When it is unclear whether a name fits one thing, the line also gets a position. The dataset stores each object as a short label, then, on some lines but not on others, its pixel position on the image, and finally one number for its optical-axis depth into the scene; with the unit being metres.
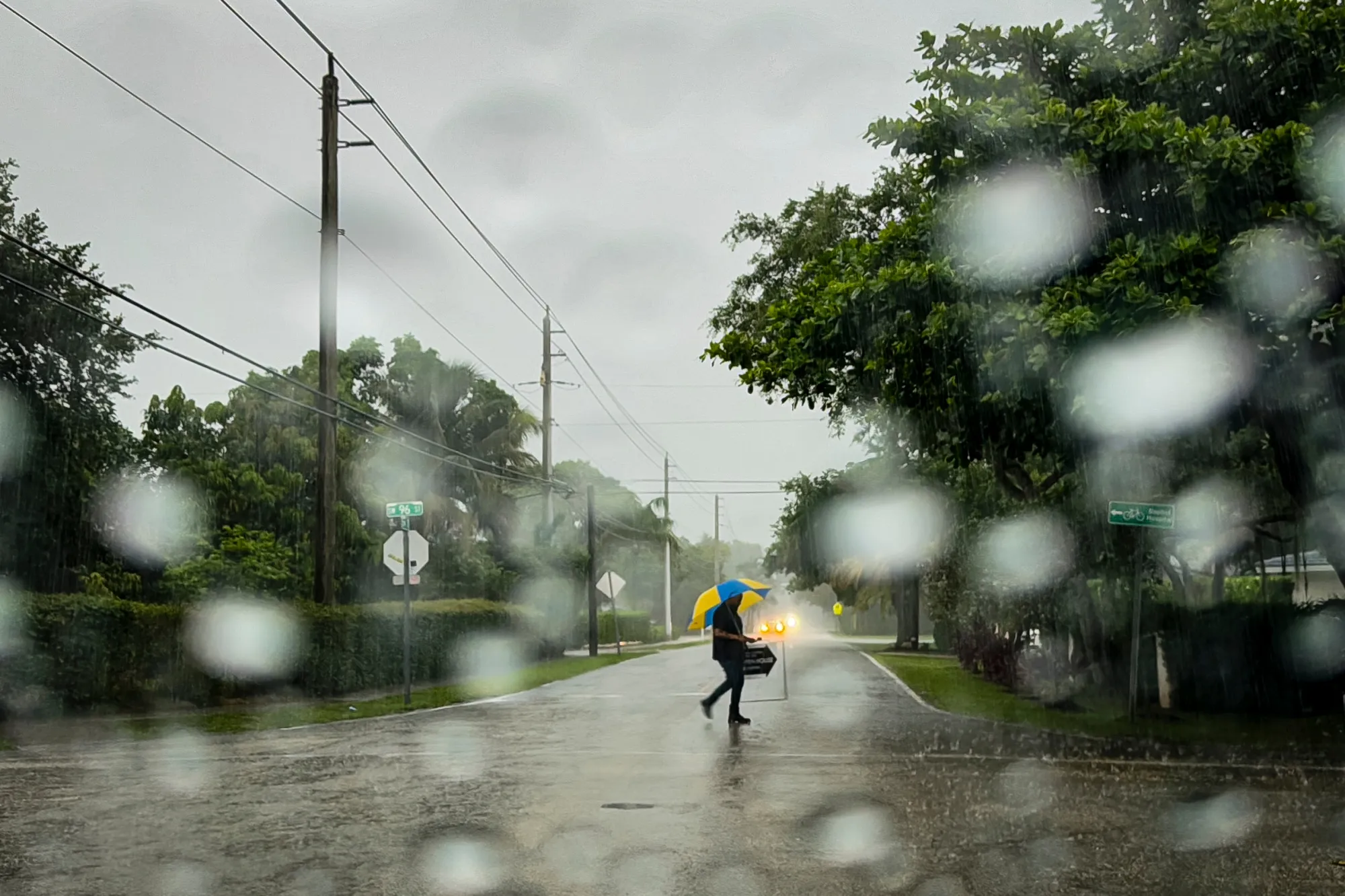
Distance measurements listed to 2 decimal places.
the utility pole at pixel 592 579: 45.88
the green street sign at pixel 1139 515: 15.83
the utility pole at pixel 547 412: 44.38
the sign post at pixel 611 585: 47.31
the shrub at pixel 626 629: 58.59
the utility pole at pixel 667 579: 72.12
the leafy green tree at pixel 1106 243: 13.30
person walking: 17.28
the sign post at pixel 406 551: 22.23
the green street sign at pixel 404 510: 22.52
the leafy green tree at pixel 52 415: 29.03
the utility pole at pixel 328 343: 23.84
